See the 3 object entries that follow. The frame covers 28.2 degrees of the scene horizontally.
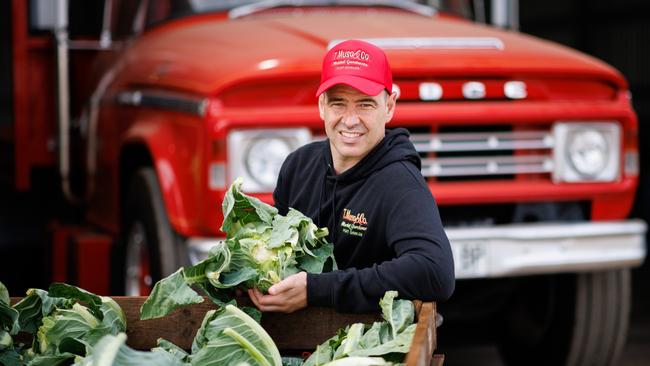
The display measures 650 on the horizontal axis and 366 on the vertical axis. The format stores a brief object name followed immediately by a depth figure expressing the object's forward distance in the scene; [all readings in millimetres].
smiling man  3043
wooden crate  3053
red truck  5559
